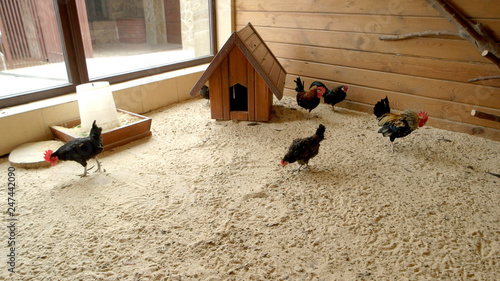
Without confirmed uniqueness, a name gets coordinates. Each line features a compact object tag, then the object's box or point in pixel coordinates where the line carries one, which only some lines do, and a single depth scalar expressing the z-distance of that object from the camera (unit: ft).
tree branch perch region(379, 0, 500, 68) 9.06
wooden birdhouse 10.44
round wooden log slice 8.48
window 9.93
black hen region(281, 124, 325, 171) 7.86
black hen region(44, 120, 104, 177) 7.65
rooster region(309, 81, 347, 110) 11.62
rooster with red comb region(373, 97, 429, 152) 8.87
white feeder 9.35
